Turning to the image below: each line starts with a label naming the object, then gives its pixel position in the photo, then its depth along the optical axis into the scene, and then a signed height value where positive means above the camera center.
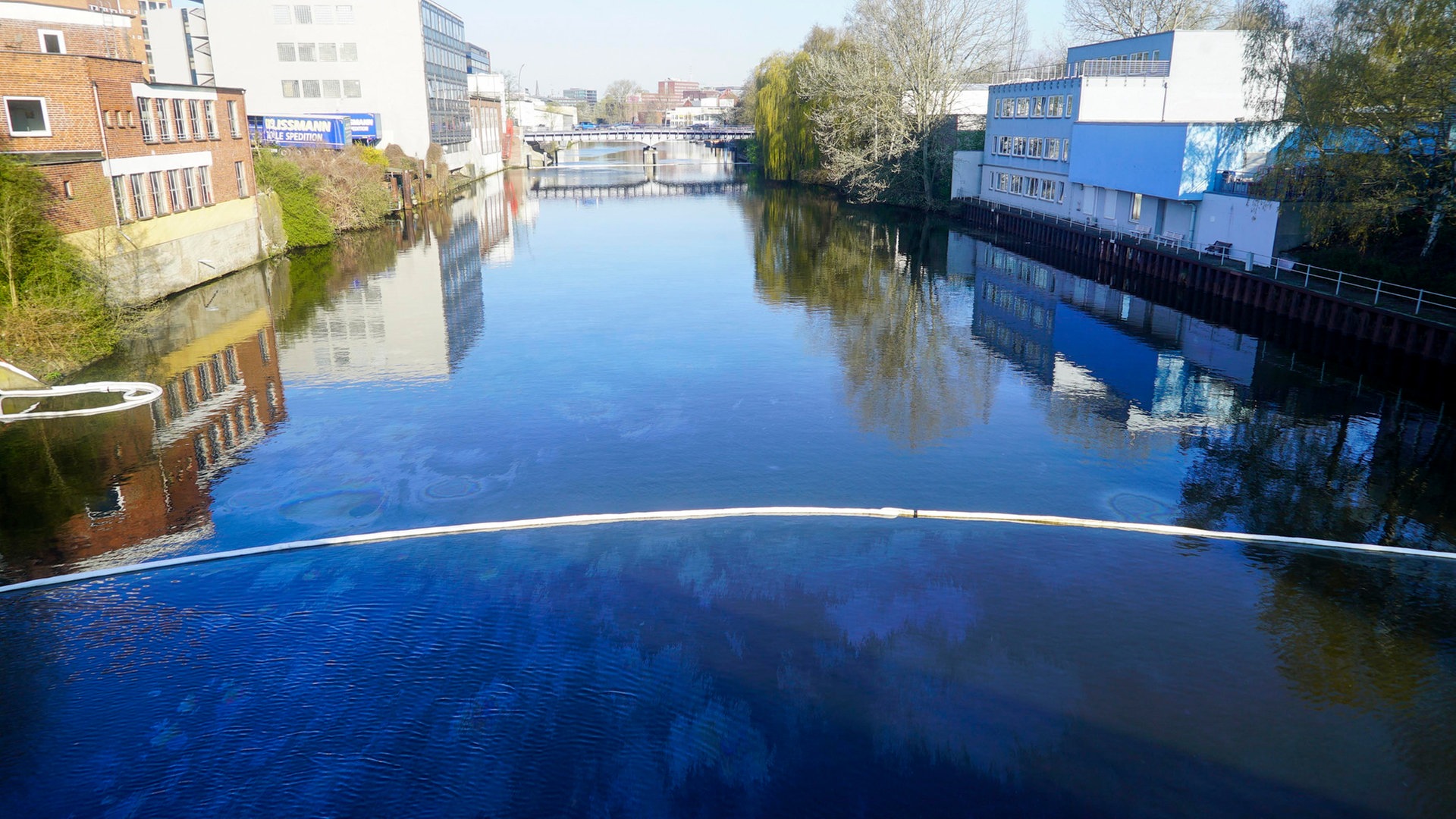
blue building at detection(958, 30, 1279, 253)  36.81 +0.56
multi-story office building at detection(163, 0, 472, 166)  67.94 +5.95
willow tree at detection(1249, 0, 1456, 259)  26.23 +0.90
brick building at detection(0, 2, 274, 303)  26.33 -0.59
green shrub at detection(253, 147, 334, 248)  45.00 -2.46
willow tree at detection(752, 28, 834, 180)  80.81 +2.73
